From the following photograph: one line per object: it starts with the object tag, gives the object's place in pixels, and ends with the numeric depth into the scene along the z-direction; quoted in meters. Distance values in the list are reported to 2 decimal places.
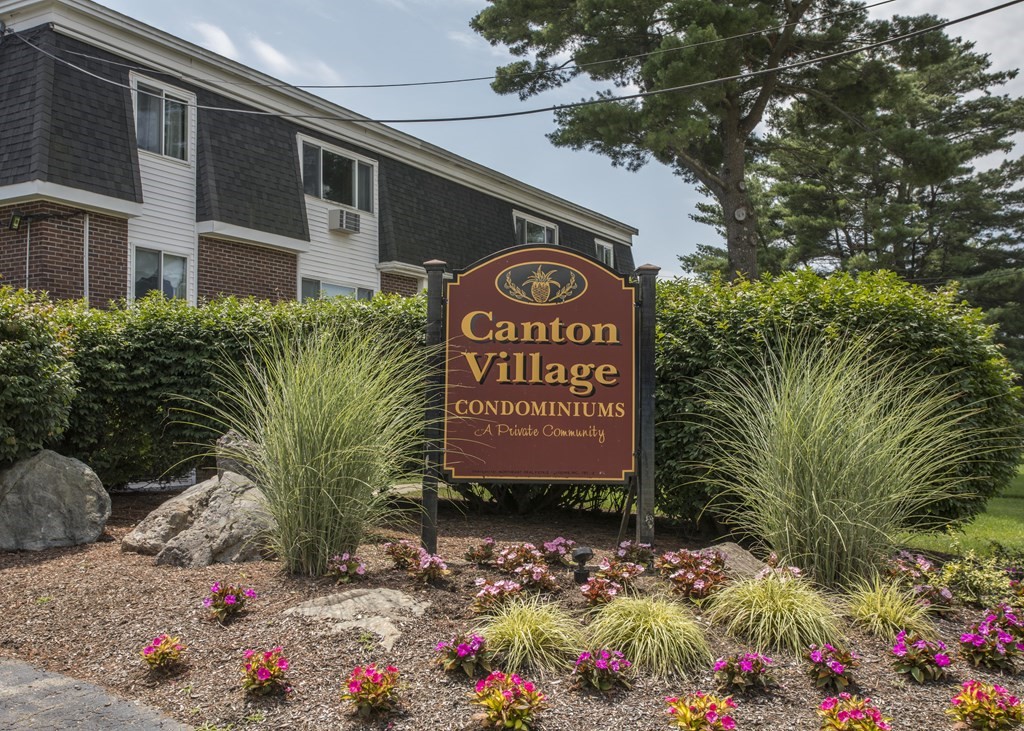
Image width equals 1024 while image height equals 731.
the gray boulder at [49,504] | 6.35
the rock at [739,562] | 4.91
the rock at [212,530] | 5.48
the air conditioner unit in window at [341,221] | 16.84
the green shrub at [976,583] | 4.79
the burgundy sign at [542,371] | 5.95
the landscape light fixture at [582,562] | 4.88
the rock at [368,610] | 4.14
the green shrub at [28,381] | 6.65
